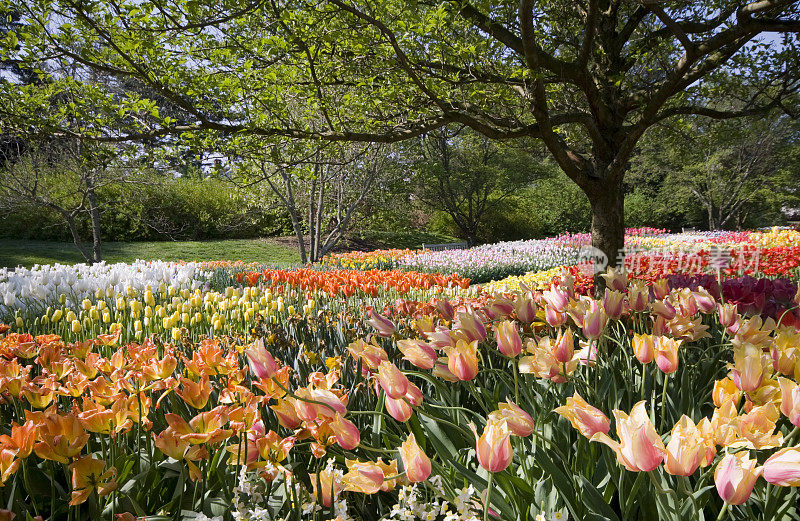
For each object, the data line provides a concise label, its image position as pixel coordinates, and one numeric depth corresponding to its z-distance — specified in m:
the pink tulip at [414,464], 0.86
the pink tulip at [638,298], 1.69
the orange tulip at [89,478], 0.90
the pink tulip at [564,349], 1.23
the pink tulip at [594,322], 1.33
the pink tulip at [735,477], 0.72
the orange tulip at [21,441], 0.94
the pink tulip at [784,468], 0.69
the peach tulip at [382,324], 1.60
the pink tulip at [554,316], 1.60
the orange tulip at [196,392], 1.16
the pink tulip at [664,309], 1.48
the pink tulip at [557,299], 1.59
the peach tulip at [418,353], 1.22
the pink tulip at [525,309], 1.66
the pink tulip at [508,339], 1.24
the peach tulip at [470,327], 1.40
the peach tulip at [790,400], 0.90
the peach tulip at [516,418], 0.91
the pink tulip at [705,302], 1.63
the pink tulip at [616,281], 1.94
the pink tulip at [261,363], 1.16
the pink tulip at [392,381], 1.02
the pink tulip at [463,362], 1.10
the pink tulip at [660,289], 1.79
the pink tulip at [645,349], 1.20
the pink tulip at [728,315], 1.52
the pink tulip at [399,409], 1.04
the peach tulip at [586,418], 0.85
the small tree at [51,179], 8.31
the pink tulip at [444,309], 1.88
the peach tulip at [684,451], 0.74
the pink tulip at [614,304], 1.57
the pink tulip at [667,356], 1.16
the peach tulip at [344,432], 0.96
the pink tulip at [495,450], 0.82
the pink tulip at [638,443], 0.73
